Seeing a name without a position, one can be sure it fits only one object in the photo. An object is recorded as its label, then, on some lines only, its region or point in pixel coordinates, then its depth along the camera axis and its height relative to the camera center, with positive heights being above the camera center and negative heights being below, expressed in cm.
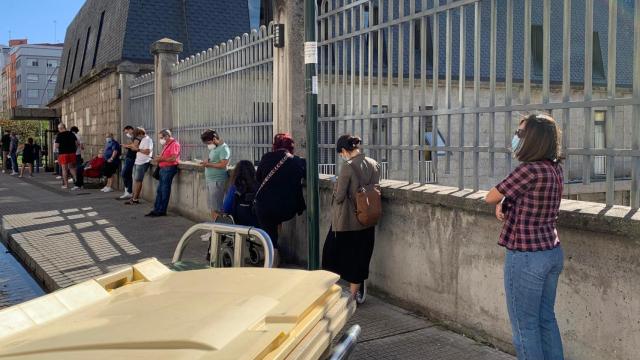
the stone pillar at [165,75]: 1202 +153
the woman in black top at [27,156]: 2423 -15
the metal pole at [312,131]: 508 +16
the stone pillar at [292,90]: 709 +71
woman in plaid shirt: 323 -48
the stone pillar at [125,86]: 1546 +170
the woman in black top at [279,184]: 649 -38
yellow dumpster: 195 -63
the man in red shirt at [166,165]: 1097 -26
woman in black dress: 523 -66
